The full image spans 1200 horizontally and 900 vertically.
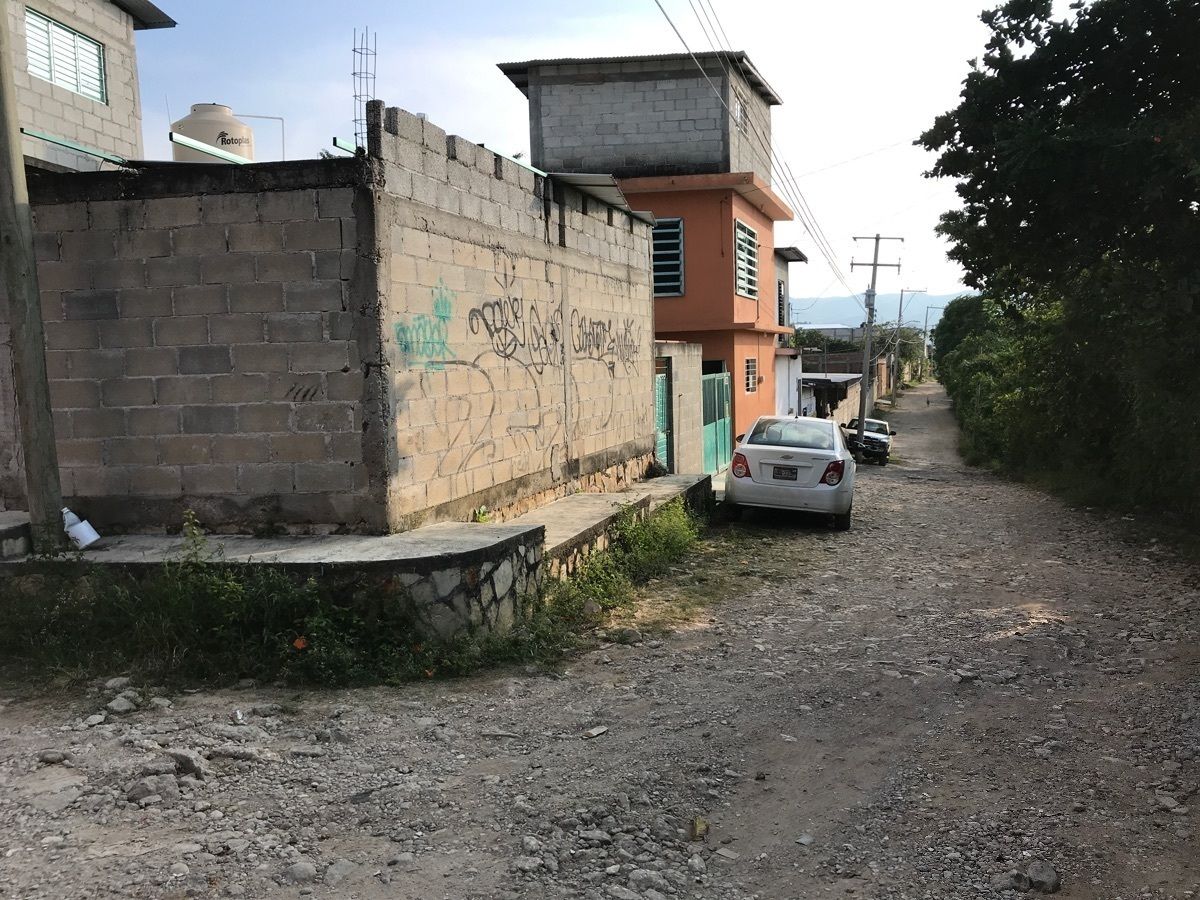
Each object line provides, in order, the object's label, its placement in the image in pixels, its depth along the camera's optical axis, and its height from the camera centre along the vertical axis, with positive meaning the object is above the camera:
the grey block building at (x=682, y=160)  19.31 +4.11
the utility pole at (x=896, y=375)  64.55 -1.75
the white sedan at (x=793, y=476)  11.30 -1.45
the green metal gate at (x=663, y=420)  14.32 -0.96
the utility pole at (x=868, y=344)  31.74 +0.28
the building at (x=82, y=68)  13.17 +4.44
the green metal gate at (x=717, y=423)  17.98 -1.32
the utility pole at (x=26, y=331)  5.92 +0.24
